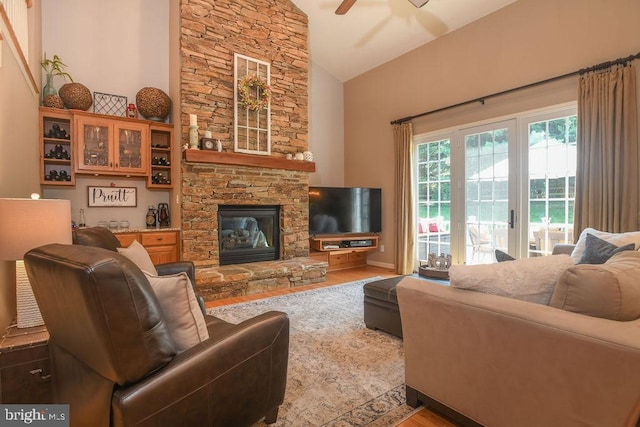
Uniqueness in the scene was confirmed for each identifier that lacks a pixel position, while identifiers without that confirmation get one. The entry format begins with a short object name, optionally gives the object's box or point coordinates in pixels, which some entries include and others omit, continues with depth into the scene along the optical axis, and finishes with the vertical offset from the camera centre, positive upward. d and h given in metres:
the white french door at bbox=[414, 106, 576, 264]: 3.67 +0.25
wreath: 4.41 +1.65
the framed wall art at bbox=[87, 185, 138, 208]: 4.21 +0.16
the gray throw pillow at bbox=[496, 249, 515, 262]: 1.81 -0.30
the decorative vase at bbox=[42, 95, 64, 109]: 3.70 +1.27
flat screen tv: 5.34 -0.06
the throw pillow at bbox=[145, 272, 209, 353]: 1.24 -0.40
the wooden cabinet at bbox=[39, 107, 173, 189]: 3.78 +0.78
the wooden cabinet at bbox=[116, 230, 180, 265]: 3.98 -0.45
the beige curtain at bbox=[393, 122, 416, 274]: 5.16 +0.07
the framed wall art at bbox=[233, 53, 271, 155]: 4.44 +1.47
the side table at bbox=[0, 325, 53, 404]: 1.37 -0.71
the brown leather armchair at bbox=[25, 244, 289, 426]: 0.99 -0.54
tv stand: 5.34 -0.71
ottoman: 2.61 -0.87
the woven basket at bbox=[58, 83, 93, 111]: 3.81 +1.37
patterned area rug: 1.70 -1.11
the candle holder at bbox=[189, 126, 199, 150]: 4.02 +0.90
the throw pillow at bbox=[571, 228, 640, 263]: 2.23 -0.25
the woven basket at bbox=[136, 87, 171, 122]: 4.26 +1.44
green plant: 3.81 +1.76
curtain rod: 3.11 +1.43
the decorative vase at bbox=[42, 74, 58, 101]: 3.76 +1.44
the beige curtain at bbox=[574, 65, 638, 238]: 3.05 +0.53
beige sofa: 1.06 -0.62
